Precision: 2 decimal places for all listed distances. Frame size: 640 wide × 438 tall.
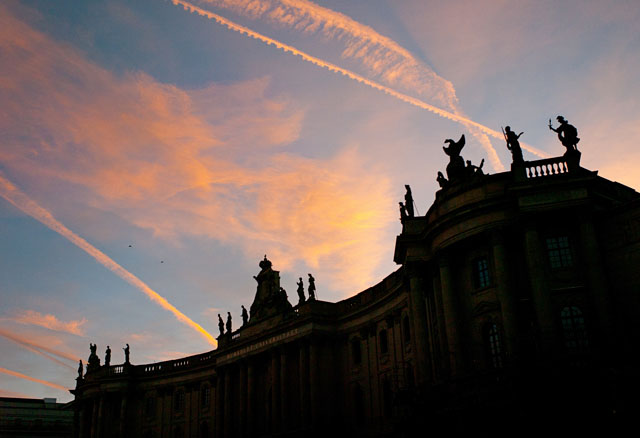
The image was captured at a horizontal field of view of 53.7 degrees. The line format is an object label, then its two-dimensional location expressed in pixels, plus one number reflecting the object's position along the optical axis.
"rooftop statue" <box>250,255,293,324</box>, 62.41
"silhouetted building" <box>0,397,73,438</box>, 99.31
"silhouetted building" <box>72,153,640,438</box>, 28.67
